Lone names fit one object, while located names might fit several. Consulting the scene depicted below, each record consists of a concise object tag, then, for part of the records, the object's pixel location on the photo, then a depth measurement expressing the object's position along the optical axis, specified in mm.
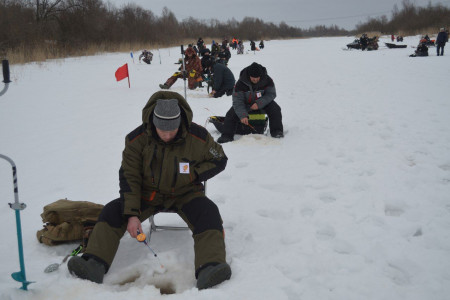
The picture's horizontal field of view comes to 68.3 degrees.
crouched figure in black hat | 5215
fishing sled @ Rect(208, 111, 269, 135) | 5387
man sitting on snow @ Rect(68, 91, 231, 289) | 2346
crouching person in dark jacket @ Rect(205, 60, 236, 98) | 8883
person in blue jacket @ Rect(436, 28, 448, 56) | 16031
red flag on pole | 9609
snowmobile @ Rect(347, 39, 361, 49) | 27222
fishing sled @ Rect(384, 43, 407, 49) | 24438
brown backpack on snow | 2686
